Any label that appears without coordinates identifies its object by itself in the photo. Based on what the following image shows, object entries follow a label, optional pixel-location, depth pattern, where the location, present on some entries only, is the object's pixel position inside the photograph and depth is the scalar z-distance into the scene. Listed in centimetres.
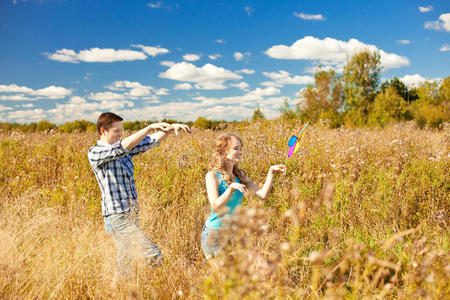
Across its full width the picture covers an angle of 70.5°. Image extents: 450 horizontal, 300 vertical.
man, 264
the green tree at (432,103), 2342
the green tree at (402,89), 3450
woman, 277
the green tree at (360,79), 3350
